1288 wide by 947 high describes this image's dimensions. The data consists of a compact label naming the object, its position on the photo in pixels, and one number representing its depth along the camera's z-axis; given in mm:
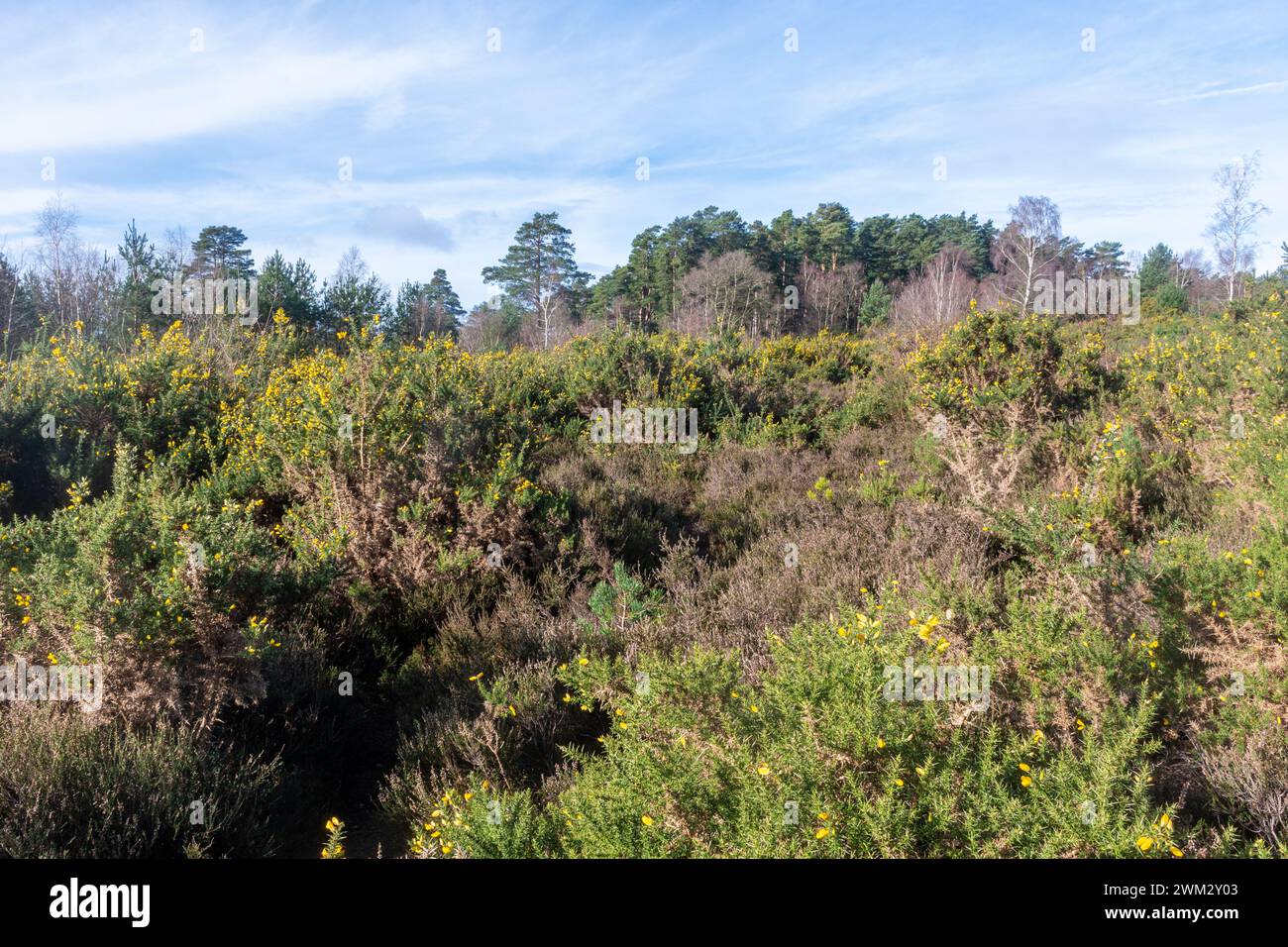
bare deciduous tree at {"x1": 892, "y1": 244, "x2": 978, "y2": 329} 31642
